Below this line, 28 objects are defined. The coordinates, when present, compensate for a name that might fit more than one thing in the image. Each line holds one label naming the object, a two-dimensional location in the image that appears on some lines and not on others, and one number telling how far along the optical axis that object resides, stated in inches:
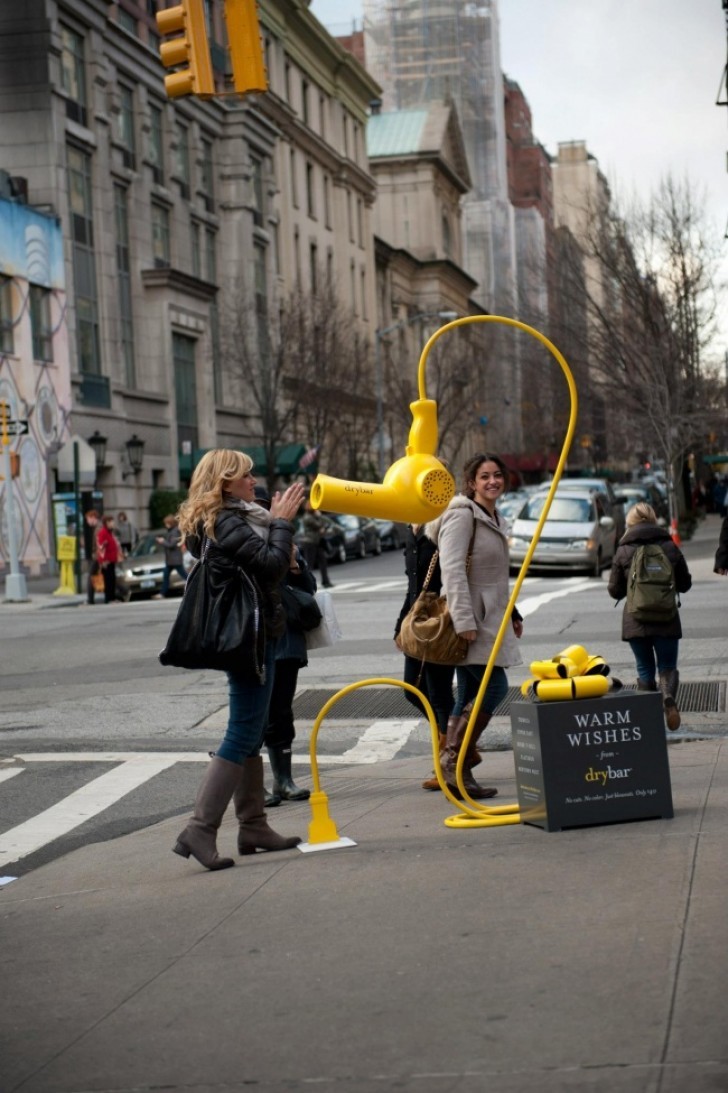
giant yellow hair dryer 268.4
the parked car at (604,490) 1350.9
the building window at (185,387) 2055.9
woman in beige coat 335.0
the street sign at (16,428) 1266.7
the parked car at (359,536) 1831.9
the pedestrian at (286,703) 360.5
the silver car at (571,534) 1214.9
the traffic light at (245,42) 397.7
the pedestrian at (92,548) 1238.9
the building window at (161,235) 2031.3
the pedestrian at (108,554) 1216.8
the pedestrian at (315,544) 1154.0
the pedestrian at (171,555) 1206.3
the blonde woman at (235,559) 276.1
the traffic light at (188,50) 398.6
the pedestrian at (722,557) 518.9
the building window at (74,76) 1774.1
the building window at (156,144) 2030.0
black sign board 287.3
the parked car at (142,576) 1275.8
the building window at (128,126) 1930.4
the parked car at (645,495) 1847.8
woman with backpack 455.8
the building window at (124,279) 1910.7
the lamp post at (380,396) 2363.4
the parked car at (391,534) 2063.4
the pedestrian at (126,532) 1443.2
